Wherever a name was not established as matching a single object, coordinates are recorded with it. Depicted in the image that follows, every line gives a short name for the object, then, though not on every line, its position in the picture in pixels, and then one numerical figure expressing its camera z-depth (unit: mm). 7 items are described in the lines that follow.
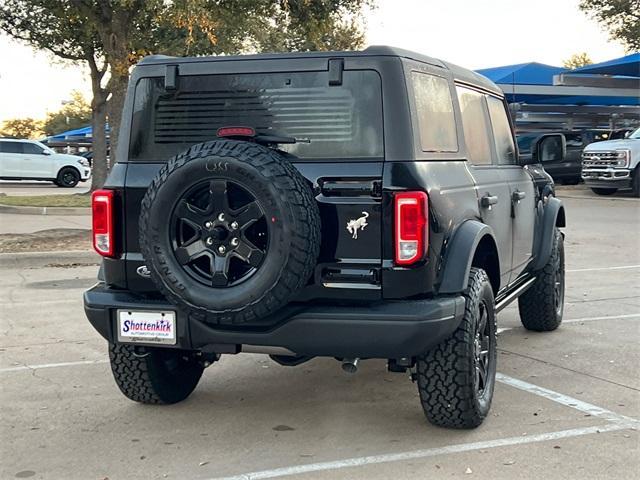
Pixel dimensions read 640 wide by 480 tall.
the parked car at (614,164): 21594
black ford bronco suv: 3855
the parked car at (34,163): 28422
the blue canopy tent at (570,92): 27469
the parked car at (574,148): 26412
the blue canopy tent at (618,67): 27344
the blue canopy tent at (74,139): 52028
